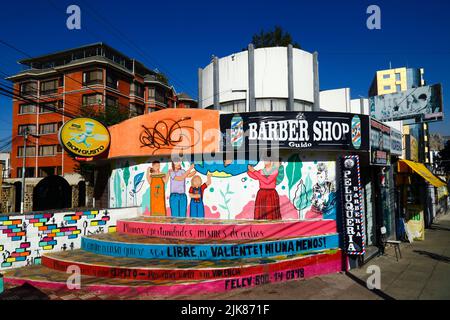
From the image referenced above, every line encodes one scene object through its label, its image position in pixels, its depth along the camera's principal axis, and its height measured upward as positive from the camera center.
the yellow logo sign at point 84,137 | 11.76 +1.90
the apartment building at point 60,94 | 34.94 +11.24
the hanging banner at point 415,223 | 13.83 -2.34
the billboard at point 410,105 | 23.66 +6.29
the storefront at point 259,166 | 9.98 +0.49
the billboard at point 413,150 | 17.05 +1.71
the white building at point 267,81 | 15.57 +5.51
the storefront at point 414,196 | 13.95 -1.28
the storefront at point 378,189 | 10.81 -0.55
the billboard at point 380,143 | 10.63 +1.37
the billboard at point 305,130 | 9.99 +1.68
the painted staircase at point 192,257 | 7.14 -2.30
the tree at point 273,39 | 31.30 +15.92
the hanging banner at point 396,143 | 13.28 +1.67
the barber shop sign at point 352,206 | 8.73 -0.92
